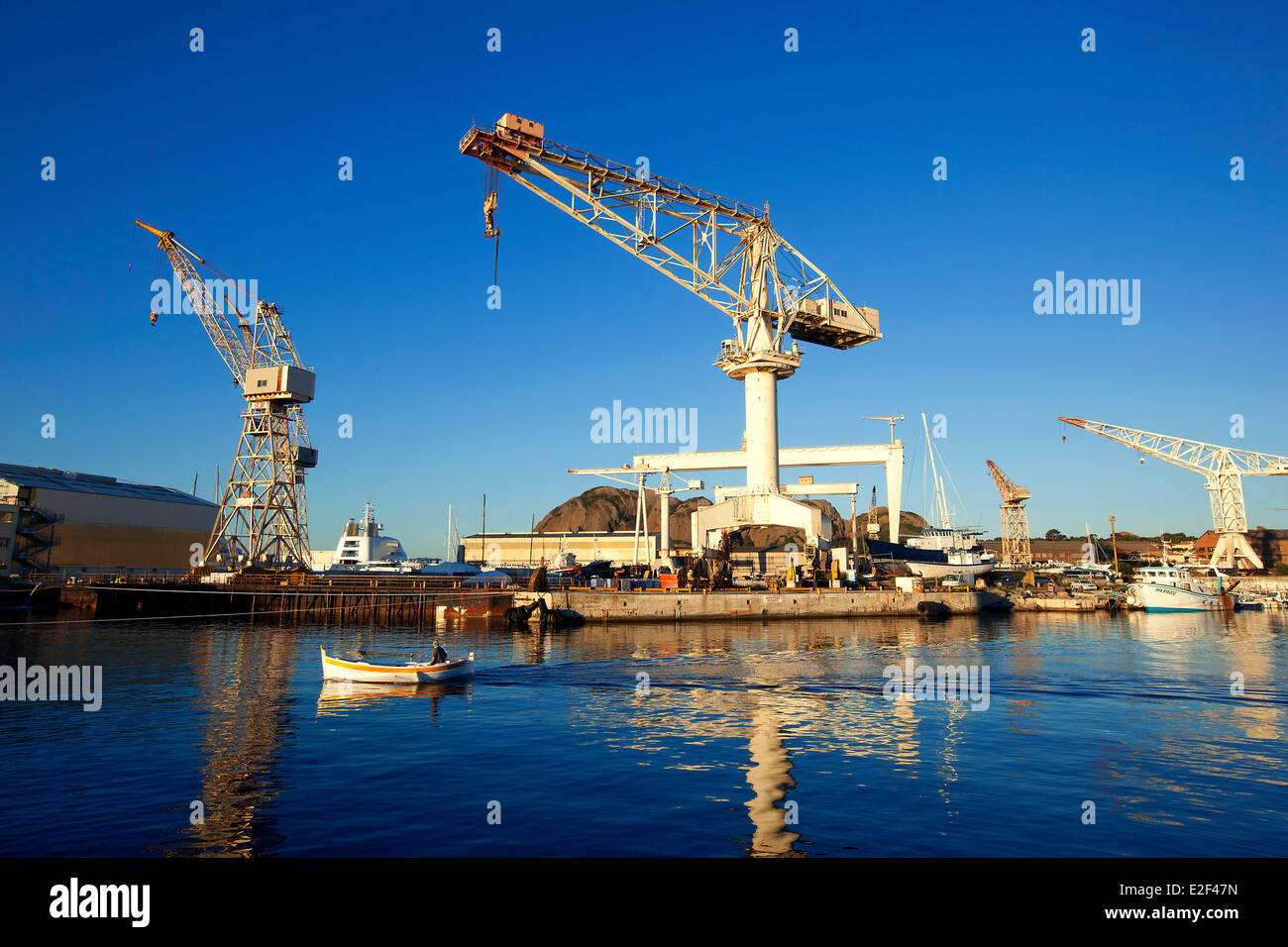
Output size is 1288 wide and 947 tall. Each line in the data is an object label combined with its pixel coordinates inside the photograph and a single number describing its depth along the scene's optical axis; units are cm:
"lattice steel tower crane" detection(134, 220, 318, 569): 9038
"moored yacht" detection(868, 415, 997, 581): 9362
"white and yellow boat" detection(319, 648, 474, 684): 3216
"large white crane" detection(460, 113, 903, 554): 6009
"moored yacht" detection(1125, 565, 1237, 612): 8397
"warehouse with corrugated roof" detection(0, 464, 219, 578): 8838
